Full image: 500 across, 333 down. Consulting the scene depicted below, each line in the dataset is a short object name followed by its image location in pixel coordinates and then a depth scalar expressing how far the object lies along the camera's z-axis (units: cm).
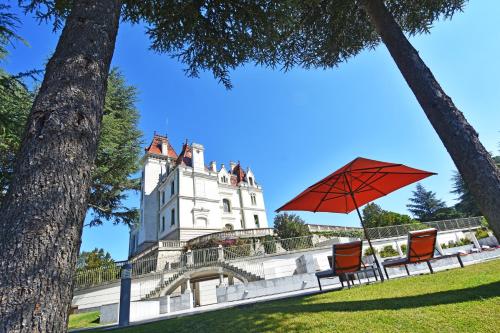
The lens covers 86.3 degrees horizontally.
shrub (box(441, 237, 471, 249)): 1965
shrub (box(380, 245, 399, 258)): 1875
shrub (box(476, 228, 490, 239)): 1881
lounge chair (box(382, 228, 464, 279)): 675
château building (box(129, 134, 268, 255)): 3256
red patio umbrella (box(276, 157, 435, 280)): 672
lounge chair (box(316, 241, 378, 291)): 659
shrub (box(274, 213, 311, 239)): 2403
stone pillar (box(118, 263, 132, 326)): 654
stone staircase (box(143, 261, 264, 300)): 1603
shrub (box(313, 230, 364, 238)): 2465
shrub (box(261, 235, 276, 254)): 1988
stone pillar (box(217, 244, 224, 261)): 1822
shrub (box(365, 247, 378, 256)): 1859
